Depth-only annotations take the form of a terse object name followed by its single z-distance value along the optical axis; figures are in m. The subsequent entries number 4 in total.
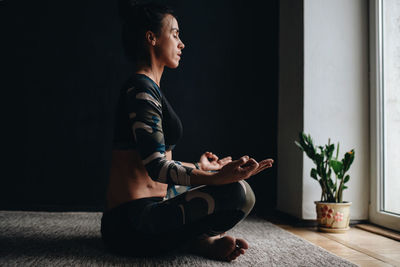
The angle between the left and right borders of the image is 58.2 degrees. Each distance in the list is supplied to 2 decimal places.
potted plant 2.02
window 2.15
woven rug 1.26
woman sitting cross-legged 1.14
